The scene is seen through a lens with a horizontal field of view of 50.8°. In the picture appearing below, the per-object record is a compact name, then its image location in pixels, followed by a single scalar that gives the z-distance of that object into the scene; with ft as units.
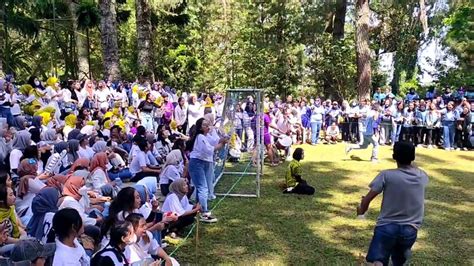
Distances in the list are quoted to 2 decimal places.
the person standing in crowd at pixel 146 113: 42.78
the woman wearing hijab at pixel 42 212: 16.38
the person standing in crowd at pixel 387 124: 54.85
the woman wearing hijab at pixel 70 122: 34.55
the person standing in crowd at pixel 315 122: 55.93
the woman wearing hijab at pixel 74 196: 17.13
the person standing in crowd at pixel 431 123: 53.44
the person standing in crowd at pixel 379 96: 64.97
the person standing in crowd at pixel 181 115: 47.26
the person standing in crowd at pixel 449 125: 52.08
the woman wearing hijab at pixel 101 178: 22.62
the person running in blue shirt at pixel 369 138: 42.76
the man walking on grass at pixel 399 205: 13.84
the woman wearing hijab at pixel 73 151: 27.32
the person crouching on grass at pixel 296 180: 31.83
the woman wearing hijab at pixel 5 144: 25.98
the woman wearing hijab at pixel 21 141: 26.76
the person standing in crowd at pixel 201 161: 24.99
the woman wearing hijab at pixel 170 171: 26.30
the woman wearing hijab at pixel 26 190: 18.76
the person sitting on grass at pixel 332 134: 58.54
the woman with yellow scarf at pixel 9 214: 15.35
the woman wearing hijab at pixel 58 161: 24.90
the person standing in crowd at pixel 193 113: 46.57
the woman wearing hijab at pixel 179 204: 21.62
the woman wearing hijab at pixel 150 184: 21.29
